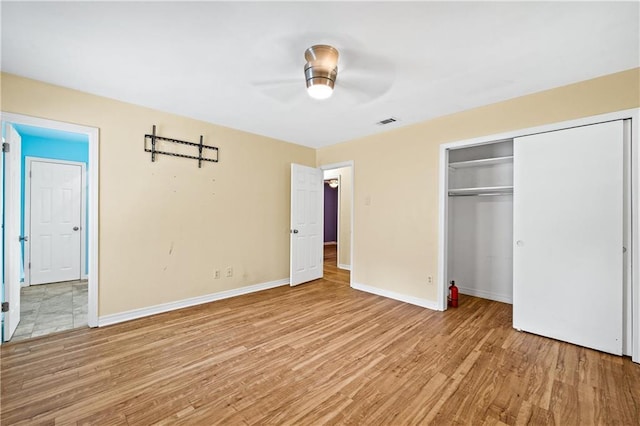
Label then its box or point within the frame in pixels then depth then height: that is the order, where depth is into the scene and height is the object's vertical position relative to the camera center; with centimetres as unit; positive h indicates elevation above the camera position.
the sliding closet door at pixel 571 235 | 238 -21
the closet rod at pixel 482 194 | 373 +29
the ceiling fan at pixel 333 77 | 207 +126
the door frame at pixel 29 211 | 436 +0
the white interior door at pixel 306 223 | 457 -20
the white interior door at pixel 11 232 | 254 -21
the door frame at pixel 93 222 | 286 -12
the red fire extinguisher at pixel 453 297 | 357 -113
